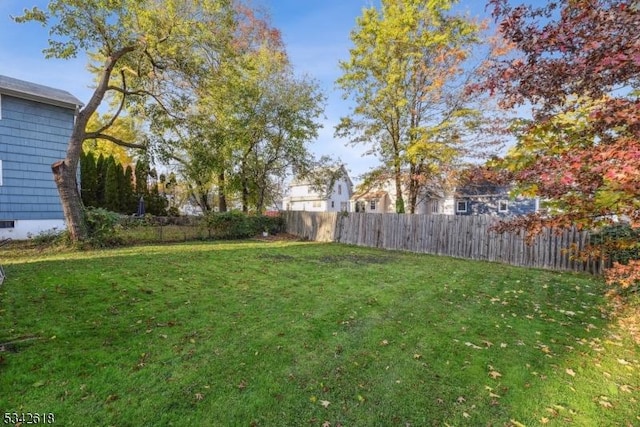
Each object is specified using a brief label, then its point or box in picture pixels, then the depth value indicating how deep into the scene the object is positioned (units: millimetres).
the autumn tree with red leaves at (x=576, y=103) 2725
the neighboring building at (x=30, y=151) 11094
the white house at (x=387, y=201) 16903
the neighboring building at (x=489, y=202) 20378
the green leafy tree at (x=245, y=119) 12375
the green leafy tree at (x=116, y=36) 9445
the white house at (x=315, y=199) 35628
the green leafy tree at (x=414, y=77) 13328
